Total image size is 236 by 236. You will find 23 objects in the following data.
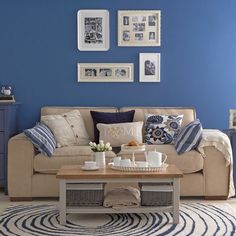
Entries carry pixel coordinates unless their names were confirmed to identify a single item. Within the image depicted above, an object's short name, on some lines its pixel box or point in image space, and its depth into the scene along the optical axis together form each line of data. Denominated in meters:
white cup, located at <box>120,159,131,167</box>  3.83
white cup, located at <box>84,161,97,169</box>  3.86
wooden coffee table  3.65
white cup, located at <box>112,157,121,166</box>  3.91
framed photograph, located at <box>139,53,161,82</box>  5.52
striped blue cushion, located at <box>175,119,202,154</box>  4.60
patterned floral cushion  5.05
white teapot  3.90
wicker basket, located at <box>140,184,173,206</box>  3.80
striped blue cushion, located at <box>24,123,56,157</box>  4.52
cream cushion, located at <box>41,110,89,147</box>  4.91
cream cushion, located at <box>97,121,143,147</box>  4.94
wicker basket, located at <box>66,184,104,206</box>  3.78
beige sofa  4.55
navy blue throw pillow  5.14
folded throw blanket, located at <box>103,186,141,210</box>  3.79
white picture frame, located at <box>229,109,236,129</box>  5.43
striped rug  3.58
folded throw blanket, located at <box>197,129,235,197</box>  4.55
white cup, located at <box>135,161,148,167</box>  3.85
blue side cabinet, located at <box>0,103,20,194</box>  4.98
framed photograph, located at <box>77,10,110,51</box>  5.49
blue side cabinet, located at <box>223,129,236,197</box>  4.76
